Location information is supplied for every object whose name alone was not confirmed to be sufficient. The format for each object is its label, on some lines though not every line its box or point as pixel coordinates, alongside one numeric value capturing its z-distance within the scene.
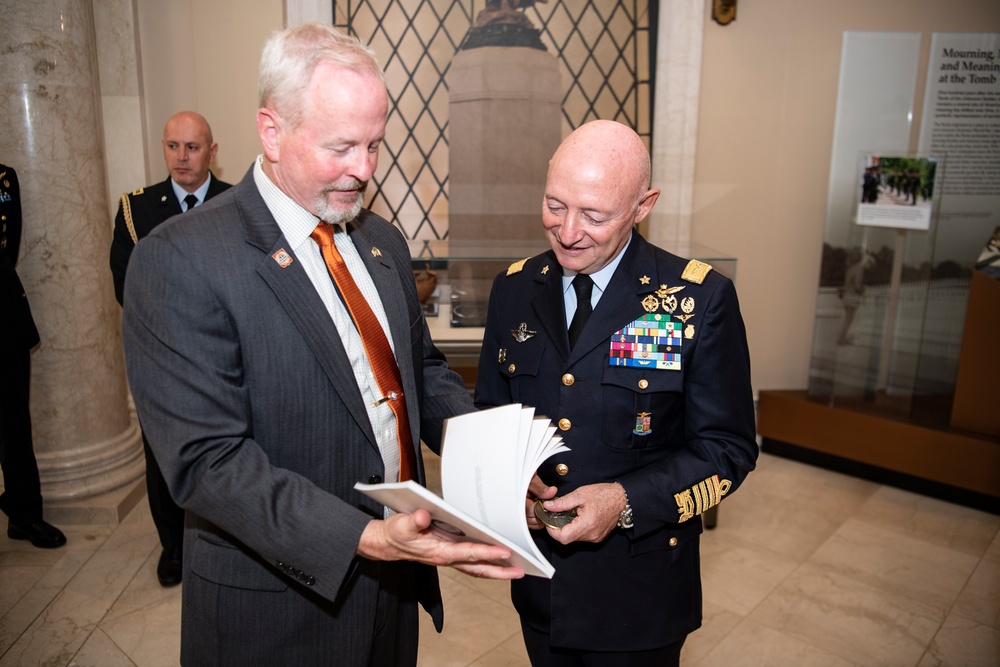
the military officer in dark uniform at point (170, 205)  3.29
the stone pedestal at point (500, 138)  4.80
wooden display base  4.12
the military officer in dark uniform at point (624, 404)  1.55
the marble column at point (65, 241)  3.46
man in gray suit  1.25
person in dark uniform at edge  3.28
